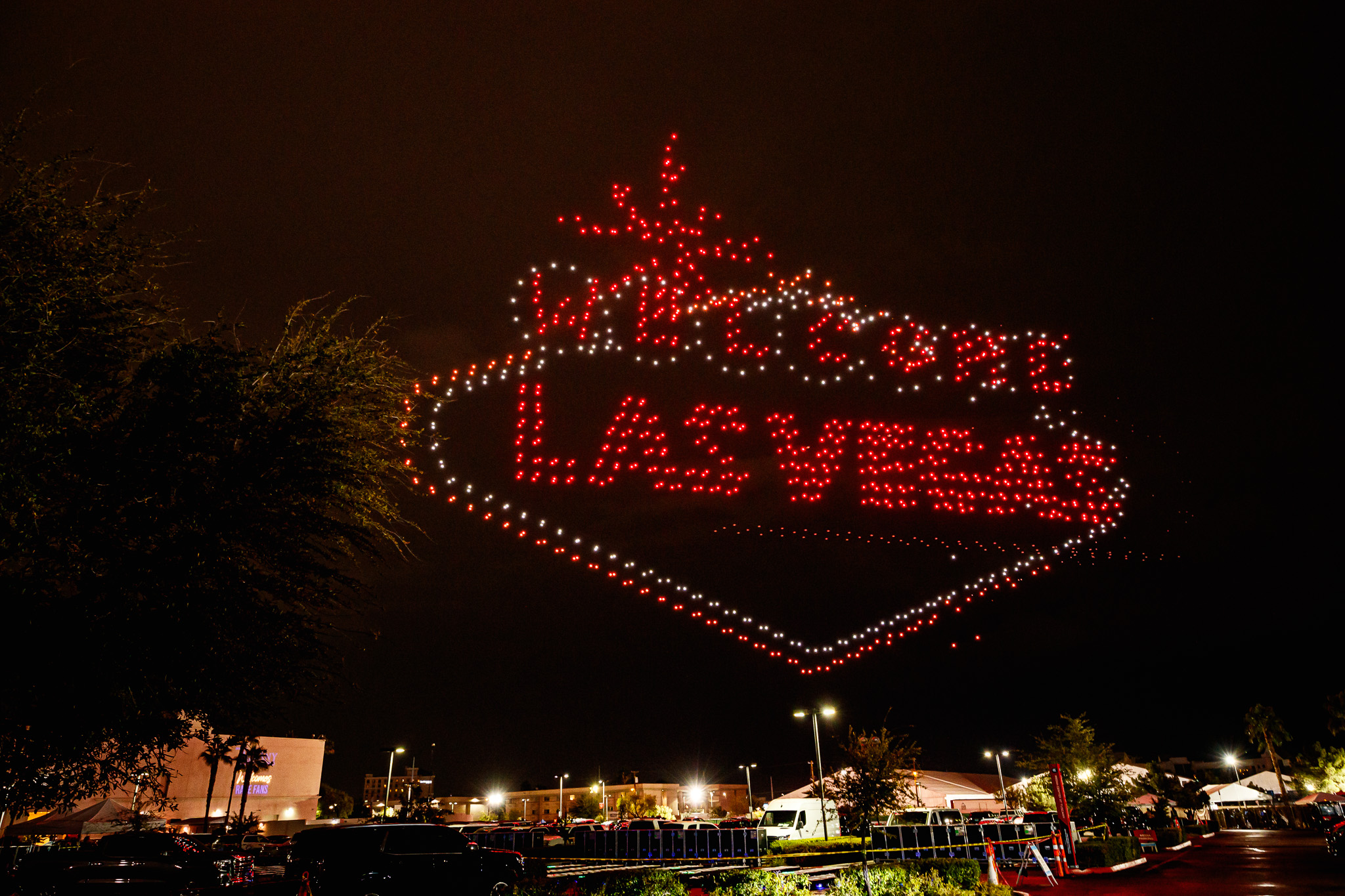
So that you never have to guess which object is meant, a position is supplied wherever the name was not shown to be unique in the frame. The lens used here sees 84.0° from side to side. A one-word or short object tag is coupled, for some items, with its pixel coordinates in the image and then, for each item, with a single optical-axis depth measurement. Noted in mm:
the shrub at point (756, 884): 11094
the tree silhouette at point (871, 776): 26453
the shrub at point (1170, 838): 27219
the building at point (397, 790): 68094
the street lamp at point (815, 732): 23406
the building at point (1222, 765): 121156
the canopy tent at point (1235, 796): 51406
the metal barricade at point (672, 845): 20266
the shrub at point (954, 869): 13320
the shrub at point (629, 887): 9883
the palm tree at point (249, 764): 38938
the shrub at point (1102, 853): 18250
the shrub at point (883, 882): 11570
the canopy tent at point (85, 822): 27945
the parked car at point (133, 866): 13039
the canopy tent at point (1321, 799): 39688
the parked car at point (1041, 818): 21781
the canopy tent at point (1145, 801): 44938
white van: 26422
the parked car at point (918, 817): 27062
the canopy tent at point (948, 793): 39844
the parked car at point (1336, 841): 20297
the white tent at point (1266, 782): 62906
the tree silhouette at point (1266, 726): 67938
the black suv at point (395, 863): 11953
